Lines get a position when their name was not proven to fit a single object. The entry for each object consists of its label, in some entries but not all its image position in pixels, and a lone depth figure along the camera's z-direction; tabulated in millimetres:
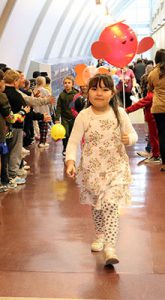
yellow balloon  7496
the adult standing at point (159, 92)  7125
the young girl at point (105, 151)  3873
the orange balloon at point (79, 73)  7629
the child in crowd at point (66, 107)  8836
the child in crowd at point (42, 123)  10195
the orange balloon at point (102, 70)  7453
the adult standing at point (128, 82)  12227
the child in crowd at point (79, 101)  7837
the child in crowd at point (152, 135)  8031
